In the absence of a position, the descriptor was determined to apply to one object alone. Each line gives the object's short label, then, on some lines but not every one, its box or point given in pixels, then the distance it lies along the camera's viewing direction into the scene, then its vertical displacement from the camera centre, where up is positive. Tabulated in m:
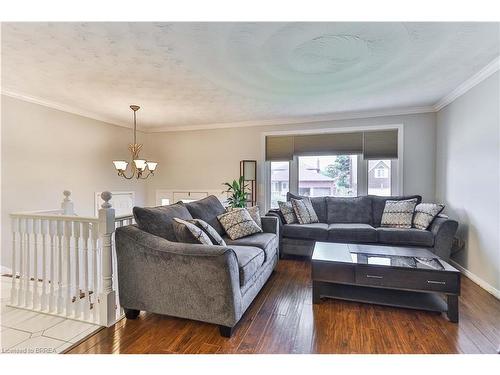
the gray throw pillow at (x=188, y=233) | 2.08 -0.42
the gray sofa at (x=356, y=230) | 3.21 -0.66
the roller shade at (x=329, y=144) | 4.49 +0.73
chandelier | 3.35 +0.27
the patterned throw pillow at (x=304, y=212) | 4.04 -0.47
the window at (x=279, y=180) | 5.00 +0.06
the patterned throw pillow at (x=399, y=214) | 3.63 -0.46
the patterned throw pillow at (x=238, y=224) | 3.08 -0.51
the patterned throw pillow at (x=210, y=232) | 2.30 -0.46
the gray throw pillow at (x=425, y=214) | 3.39 -0.43
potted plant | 4.54 -0.24
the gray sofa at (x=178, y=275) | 1.86 -0.73
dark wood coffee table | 2.11 -0.85
